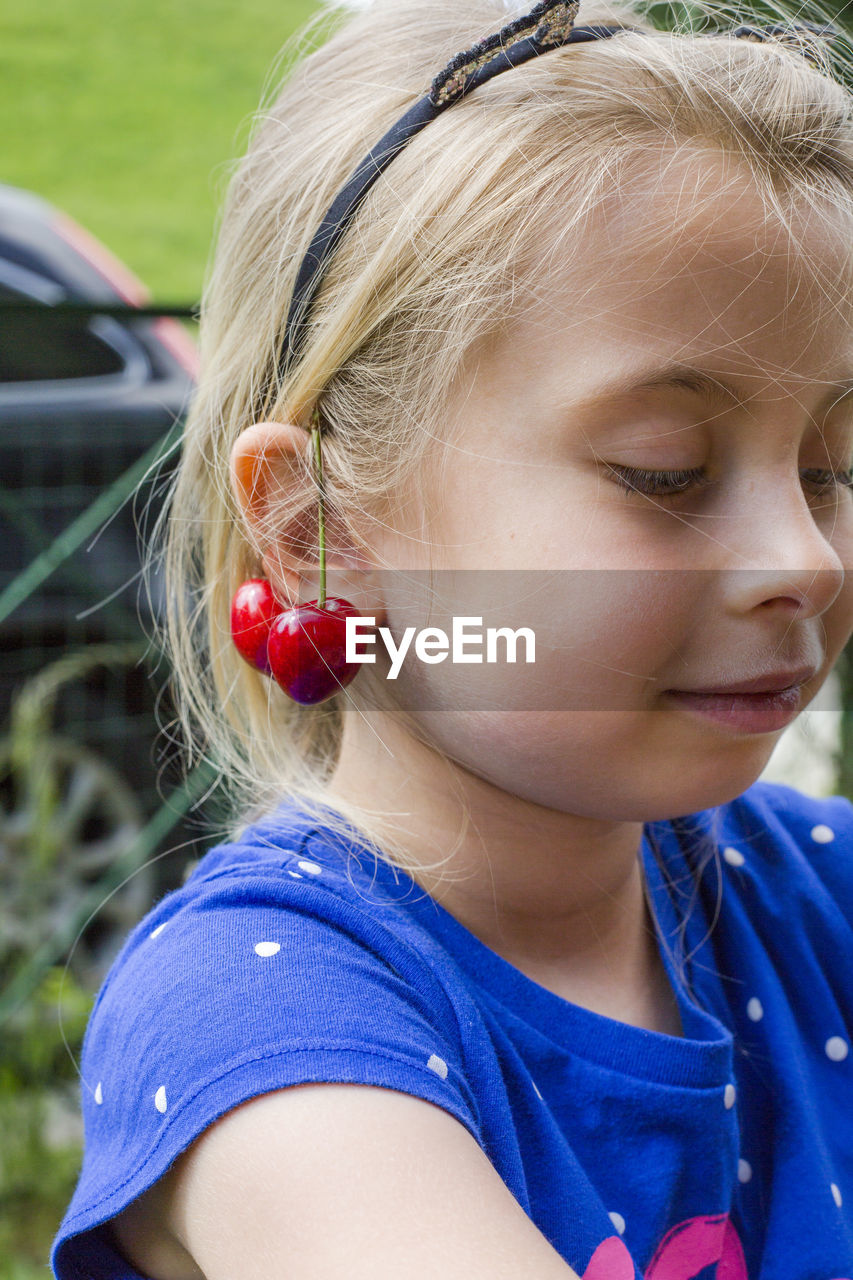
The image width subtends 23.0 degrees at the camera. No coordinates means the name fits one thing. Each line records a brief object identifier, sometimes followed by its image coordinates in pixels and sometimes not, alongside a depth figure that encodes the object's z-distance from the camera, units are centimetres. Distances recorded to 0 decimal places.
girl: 48
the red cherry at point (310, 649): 54
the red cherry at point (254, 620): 57
